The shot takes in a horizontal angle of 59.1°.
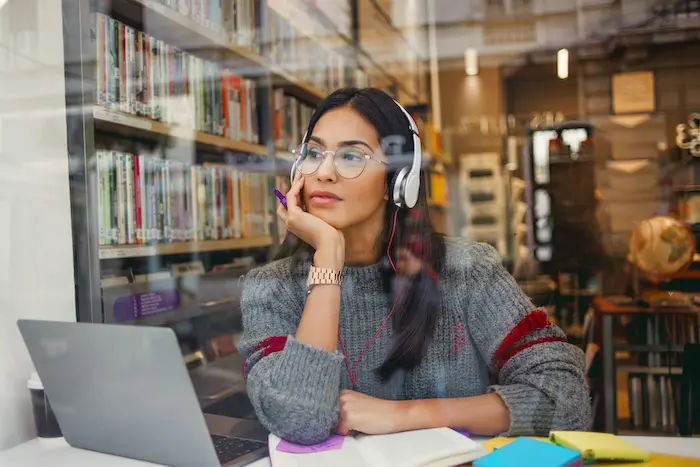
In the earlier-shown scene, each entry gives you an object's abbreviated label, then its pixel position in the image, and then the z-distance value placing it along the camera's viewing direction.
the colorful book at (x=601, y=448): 0.80
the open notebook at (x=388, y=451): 0.83
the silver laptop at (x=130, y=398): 0.91
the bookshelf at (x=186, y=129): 1.49
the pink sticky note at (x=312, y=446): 0.92
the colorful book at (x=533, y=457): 0.76
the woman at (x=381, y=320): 1.00
